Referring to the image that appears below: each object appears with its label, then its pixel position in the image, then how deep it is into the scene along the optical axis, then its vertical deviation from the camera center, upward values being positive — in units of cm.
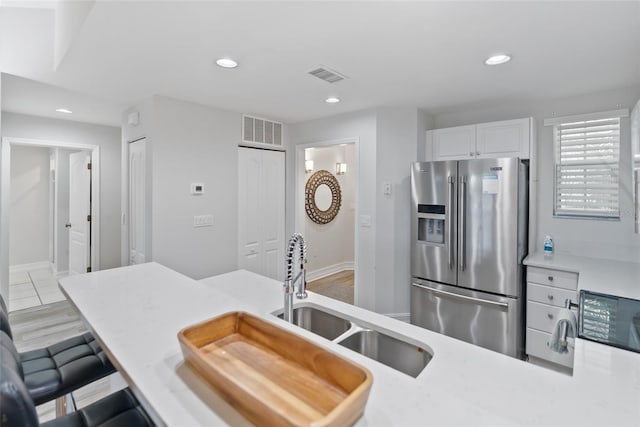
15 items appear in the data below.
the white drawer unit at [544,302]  246 -73
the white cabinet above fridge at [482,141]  290 +69
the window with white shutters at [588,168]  273 +38
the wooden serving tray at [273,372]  69 -45
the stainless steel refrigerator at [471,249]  267 -34
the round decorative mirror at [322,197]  516 +23
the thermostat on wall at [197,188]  325 +22
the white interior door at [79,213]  436 -5
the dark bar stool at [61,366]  123 -66
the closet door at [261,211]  374 -1
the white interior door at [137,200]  314 +9
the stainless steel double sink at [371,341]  131 -58
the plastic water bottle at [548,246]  295 -33
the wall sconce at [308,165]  509 +72
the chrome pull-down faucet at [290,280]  149 -33
